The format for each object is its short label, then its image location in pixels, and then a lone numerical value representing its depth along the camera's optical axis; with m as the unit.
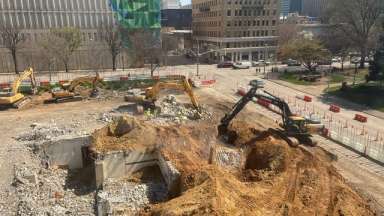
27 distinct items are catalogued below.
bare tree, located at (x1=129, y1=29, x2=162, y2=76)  66.38
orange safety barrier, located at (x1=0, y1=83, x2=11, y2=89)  51.54
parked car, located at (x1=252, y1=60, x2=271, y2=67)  77.81
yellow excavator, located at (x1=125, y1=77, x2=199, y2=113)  37.38
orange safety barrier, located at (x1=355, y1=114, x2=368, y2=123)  36.57
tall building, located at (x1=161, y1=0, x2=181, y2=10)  167.68
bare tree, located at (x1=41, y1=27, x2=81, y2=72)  61.72
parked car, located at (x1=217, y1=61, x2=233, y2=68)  75.88
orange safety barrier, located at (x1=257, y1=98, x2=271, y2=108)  42.53
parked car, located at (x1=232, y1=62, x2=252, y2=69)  73.81
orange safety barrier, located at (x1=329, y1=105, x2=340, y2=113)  40.25
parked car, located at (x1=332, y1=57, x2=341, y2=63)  82.96
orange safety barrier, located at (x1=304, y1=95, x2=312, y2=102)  45.54
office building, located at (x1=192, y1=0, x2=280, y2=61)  83.61
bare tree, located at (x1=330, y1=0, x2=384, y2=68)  59.78
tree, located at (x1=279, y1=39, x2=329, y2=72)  59.53
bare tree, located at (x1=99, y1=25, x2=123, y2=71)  69.94
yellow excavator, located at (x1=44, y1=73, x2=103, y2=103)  44.06
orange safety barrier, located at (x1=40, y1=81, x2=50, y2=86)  51.85
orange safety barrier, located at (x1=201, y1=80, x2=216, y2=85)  56.47
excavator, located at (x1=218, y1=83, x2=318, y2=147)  27.67
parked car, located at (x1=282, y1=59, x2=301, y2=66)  73.69
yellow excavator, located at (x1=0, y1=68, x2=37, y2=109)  41.19
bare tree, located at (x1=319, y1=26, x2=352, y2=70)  67.00
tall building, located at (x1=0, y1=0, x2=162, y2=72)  68.75
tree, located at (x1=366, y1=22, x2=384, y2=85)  45.83
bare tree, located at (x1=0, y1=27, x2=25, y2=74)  64.44
